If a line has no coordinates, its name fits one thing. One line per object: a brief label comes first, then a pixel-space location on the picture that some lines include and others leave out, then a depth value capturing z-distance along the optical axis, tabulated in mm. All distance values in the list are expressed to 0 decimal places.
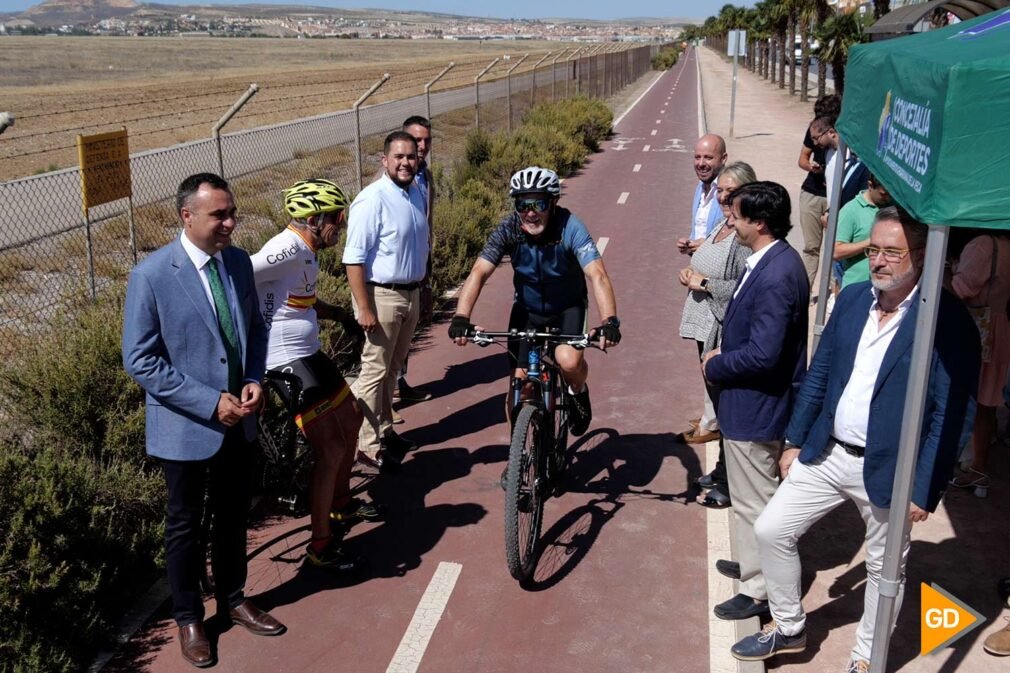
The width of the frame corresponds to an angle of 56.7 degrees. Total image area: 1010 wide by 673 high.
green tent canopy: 2666
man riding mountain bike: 5020
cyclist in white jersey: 4859
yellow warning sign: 6742
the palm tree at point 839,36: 33531
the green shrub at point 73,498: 4117
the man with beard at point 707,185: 6250
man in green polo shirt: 6402
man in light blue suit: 3941
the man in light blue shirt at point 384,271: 6086
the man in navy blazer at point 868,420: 3424
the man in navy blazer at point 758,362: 4156
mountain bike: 4684
